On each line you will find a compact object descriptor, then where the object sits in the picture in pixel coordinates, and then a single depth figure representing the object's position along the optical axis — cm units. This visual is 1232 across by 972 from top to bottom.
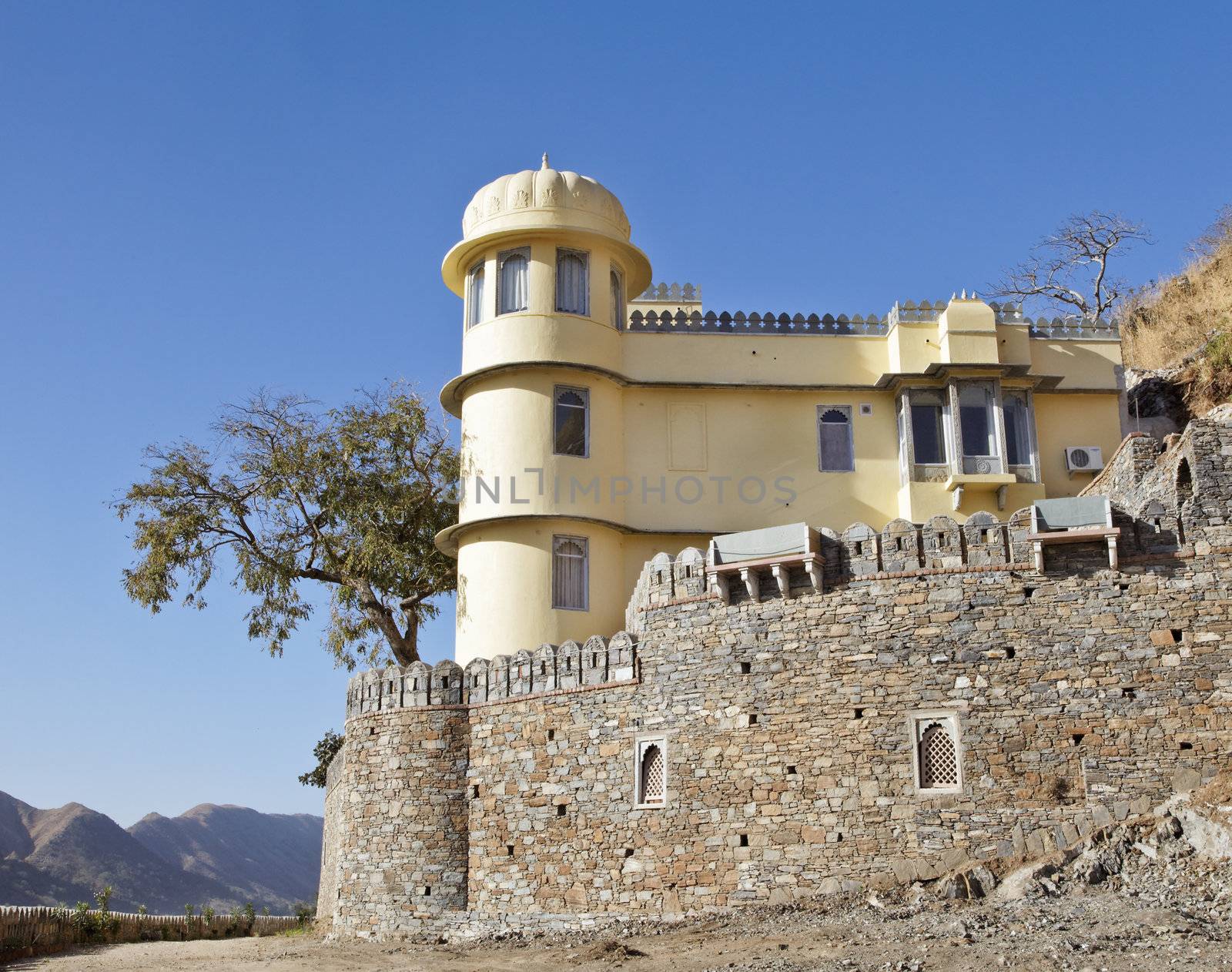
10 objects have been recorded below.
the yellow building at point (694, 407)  2222
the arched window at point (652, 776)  1716
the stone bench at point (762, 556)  1675
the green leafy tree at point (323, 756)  3253
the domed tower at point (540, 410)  2155
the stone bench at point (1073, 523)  1585
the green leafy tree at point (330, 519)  2506
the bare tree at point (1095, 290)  3716
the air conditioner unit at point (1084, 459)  2327
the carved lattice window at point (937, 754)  1578
